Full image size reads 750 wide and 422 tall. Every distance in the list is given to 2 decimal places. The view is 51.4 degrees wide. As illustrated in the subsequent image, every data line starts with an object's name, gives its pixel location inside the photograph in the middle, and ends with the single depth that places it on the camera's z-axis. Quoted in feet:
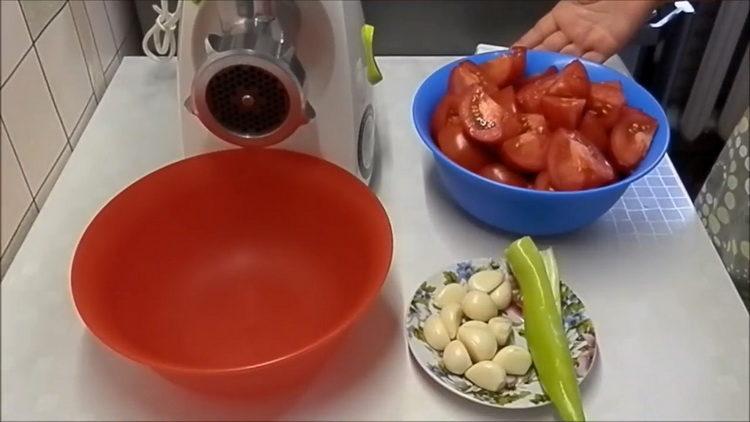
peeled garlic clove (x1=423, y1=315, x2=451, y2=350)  1.83
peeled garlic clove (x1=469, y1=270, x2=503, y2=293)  1.98
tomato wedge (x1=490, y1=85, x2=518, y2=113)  2.18
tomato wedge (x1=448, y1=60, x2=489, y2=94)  2.24
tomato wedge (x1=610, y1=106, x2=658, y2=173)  2.09
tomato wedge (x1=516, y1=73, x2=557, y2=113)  2.20
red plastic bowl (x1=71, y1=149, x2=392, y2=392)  1.90
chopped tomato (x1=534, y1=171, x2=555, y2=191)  2.07
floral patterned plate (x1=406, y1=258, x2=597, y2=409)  1.74
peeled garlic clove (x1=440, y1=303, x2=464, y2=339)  1.85
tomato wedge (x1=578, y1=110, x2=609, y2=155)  2.16
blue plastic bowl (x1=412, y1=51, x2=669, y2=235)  2.03
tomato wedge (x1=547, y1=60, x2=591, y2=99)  2.18
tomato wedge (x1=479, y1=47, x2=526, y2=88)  2.32
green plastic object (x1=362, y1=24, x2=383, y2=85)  2.14
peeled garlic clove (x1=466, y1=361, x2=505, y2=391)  1.75
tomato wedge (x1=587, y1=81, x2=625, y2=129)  2.18
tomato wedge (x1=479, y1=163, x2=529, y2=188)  2.10
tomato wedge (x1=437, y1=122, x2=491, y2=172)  2.13
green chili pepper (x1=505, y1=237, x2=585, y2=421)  1.70
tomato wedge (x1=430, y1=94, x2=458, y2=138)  2.21
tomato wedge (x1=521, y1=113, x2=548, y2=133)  2.11
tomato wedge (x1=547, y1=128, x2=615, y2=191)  2.02
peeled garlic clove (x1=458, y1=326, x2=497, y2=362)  1.79
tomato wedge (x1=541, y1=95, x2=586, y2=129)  2.14
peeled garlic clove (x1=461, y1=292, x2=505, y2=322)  1.89
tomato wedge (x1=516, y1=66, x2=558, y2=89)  2.33
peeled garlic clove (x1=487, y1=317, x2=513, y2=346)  1.85
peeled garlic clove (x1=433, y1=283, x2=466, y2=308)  1.93
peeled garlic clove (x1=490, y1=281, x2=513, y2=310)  1.96
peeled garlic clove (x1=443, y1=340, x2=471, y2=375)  1.77
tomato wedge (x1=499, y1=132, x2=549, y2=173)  2.07
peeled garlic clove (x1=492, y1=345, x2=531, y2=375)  1.79
